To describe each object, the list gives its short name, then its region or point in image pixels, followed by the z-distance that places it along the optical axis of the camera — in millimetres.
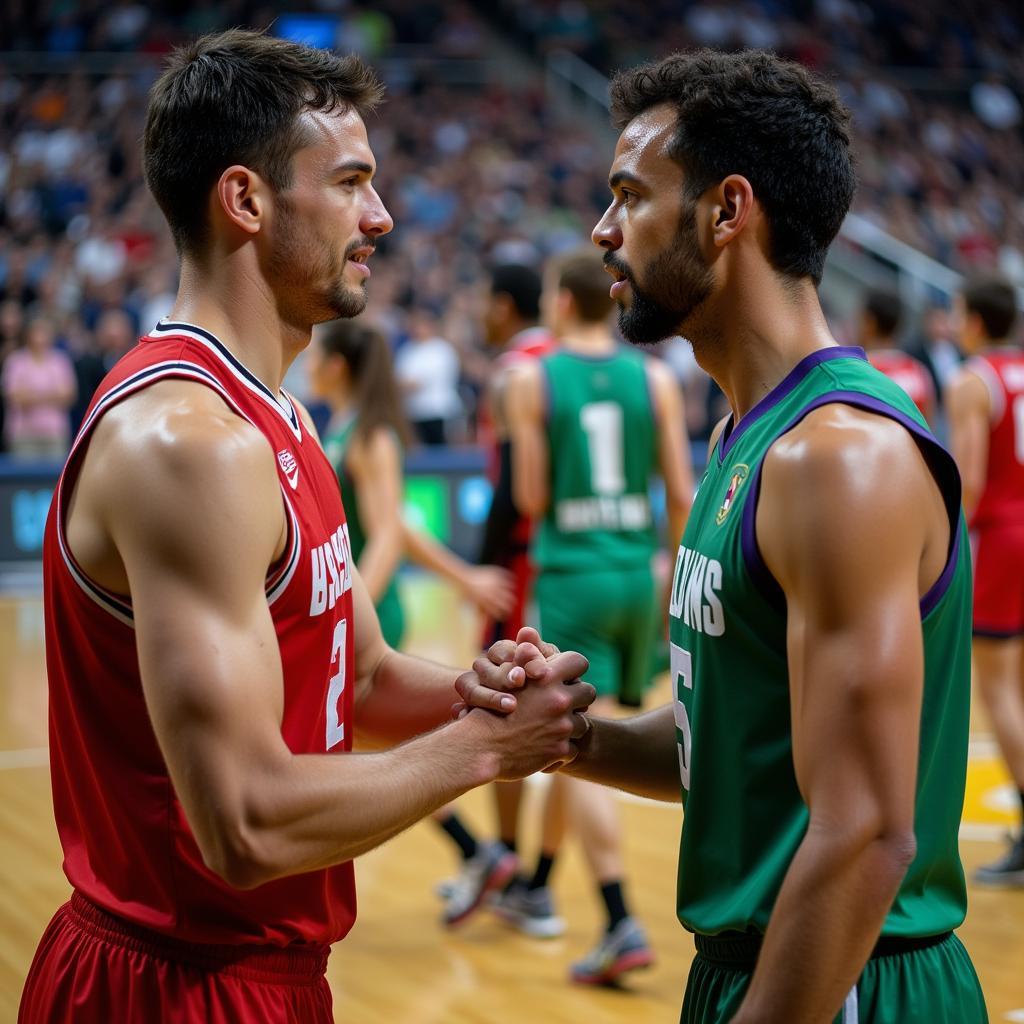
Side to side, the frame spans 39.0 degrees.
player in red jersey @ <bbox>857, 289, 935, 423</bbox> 6539
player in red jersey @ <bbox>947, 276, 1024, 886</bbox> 5387
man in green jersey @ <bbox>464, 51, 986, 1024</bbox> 1718
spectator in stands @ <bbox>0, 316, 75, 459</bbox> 11836
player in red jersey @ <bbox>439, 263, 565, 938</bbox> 4879
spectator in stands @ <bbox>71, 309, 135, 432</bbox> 11914
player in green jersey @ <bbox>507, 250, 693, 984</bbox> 4949
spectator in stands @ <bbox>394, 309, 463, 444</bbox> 13297
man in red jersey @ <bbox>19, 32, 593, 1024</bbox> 1888
